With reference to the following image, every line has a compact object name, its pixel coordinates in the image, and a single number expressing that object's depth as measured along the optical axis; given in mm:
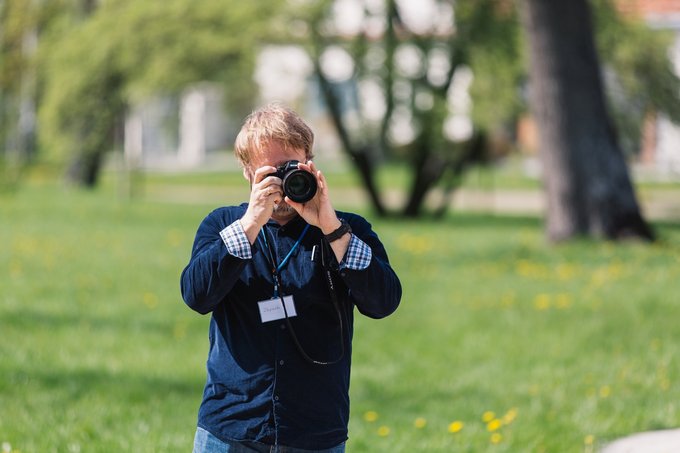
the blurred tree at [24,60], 20891
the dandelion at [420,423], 10781
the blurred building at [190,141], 45344
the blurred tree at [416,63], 34250
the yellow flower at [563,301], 17609
